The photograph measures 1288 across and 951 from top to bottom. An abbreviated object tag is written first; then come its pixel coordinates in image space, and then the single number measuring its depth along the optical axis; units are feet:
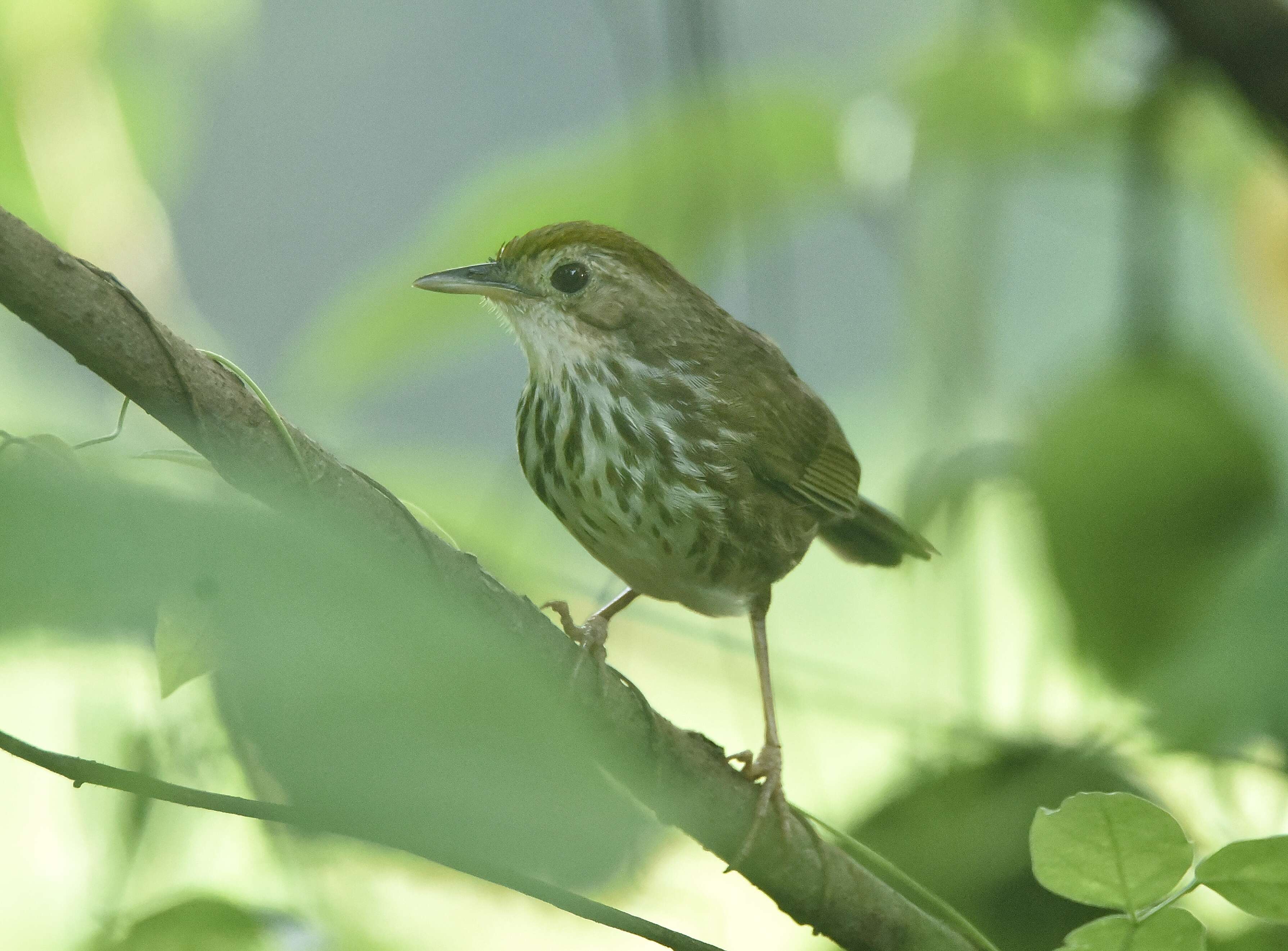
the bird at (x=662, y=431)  13.55
